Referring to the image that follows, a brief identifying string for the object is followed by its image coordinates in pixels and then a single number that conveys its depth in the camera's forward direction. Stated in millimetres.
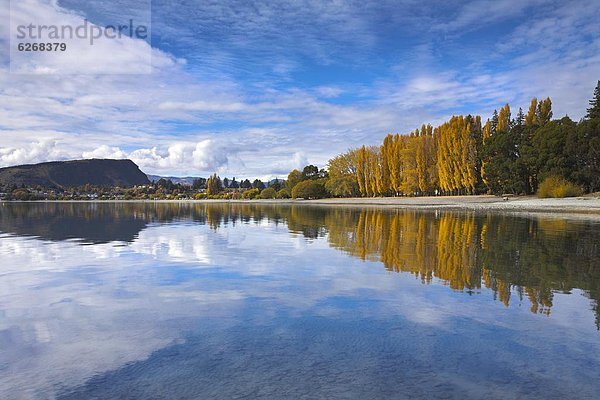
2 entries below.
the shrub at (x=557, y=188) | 43875
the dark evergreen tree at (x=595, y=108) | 50375
